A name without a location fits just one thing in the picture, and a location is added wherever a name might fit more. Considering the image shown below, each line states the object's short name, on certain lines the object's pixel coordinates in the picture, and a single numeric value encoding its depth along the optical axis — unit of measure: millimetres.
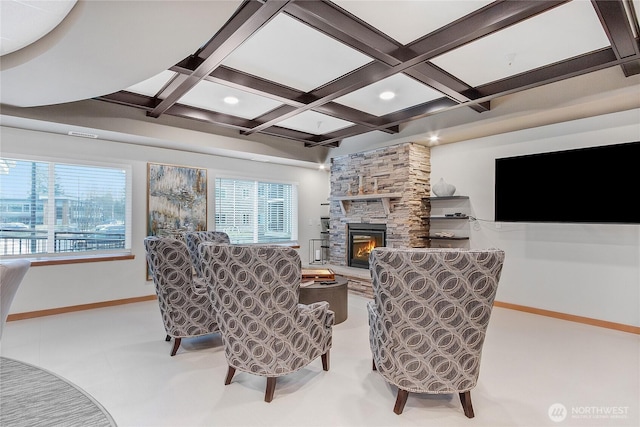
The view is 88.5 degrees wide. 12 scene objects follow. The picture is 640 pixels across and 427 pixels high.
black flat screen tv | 3537
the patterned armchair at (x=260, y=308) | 2166
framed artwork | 5133
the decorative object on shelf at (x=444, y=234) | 5155
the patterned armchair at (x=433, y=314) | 1885
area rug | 2066
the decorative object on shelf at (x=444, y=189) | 5117
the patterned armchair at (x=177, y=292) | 2975
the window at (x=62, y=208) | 4176
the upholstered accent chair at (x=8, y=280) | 2092
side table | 3678
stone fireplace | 5336
